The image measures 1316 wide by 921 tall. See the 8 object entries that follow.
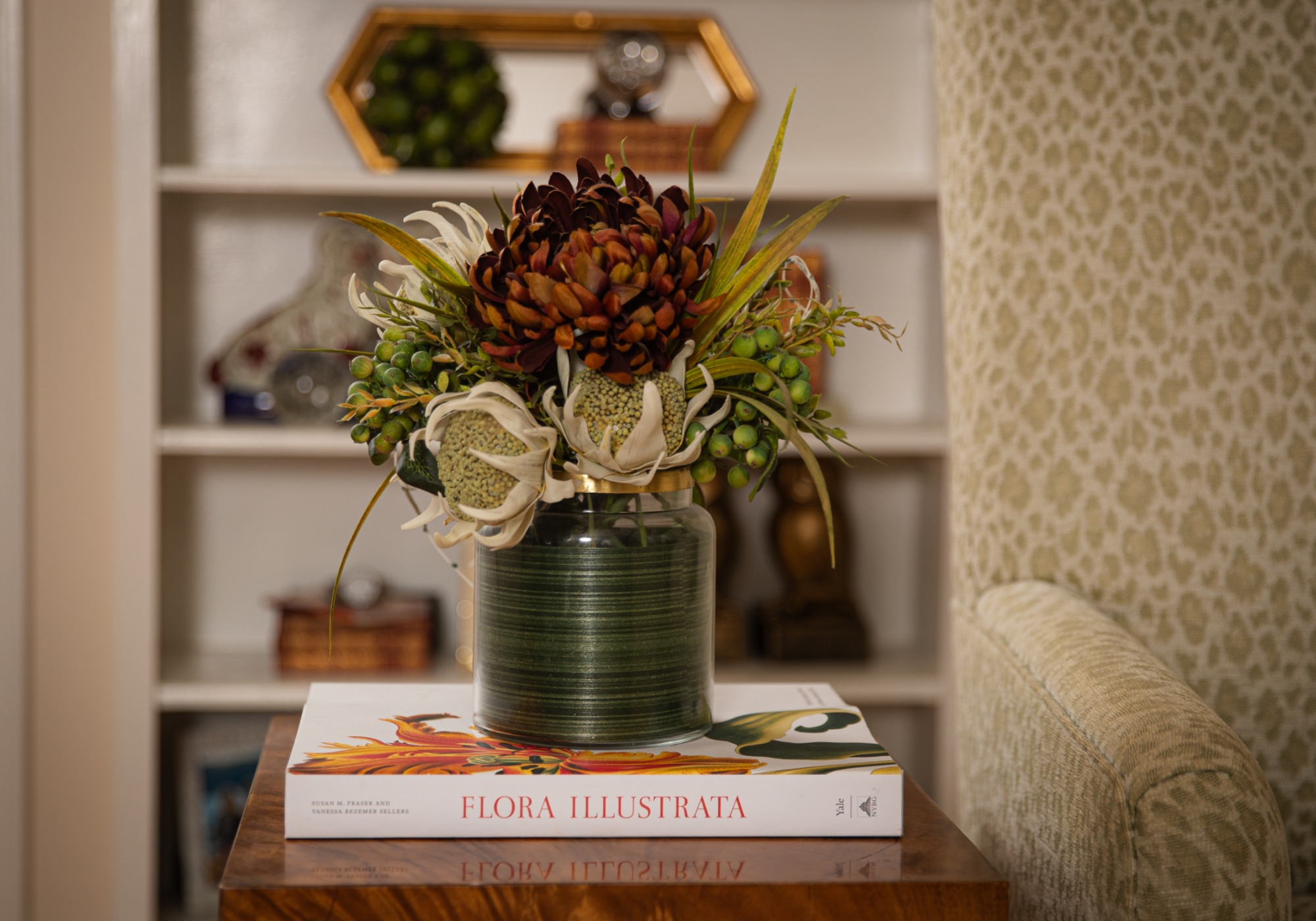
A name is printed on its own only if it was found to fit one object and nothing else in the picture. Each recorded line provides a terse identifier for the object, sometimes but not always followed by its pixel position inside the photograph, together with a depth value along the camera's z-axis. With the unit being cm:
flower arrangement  65
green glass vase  70
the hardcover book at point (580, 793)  65
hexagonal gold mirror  180
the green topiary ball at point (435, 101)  180
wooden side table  59
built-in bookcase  192
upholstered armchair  112
